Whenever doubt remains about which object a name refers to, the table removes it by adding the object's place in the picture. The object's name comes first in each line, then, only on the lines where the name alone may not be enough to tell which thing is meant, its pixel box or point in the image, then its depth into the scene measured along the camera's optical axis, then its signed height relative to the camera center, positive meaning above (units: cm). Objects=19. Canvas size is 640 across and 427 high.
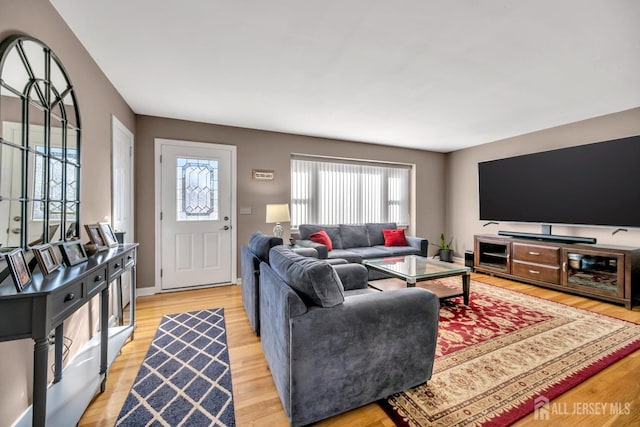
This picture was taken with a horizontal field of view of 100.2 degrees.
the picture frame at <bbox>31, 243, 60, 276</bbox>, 127 -23
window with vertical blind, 470 +43
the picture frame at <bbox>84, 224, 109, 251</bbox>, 191 -17
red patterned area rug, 151 -108
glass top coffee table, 280 -63
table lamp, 389 +1
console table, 102 -46
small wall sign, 418 +62
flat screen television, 315 +41
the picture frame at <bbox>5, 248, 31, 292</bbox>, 107 -24
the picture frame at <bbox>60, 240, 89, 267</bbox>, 148 -23
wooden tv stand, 307 -68
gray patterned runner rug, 147 -111
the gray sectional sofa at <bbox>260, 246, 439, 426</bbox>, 133 -68
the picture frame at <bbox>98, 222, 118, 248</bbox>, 208 -18
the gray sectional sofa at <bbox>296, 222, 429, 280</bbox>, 393 -47
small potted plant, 552 -78
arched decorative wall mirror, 128 +37
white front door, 369 -1
